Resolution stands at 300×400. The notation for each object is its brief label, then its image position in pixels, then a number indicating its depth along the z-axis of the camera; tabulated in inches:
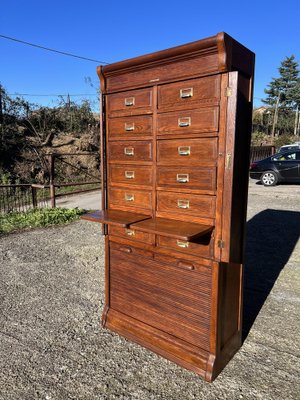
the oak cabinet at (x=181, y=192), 82.3
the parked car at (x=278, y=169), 450.6
